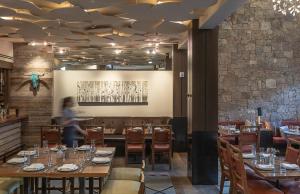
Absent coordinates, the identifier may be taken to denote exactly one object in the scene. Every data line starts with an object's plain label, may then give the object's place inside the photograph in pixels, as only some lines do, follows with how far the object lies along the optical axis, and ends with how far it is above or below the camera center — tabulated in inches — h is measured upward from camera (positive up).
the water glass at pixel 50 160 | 176.6 -31.8
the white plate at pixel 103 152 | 203.2 -31.4
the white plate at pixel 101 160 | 180.8 -31.7
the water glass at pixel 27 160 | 178.5 -31.5
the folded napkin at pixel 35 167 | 166.1 -32.3
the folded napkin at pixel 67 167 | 164.4 -32.2
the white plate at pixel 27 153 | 198.0 -30.7
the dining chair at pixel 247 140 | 297.0 -35.5
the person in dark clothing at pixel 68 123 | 252.2 -17.8
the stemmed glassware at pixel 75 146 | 211.0 -28.7
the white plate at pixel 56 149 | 206.4 -30.2
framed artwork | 415.8 +5.1
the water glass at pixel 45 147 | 209.7 -29.5
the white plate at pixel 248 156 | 207.2 -34.0
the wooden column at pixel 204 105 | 262.2 -5.8
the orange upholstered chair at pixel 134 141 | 313.3 -38.3
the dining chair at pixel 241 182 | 175.8 -44.0
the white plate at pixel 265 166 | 177.6 -34.8
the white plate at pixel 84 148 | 215.8 -30.3
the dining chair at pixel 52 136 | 306.8 -32.7
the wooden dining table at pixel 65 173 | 161.3 -33.3
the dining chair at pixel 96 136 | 308.5 -33.0
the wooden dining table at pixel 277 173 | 167.2 -36.3
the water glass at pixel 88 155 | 190.5 -31.6
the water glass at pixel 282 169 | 174.2 -35.7
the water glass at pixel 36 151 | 198.6 -30.1
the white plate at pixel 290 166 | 180.2 -35.0
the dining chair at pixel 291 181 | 183.4 -45.9
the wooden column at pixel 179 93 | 405.1 +4.6
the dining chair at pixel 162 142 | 313.4 -39.3
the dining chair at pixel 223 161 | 208.2 -38.1
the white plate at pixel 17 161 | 180.4 -31.6
